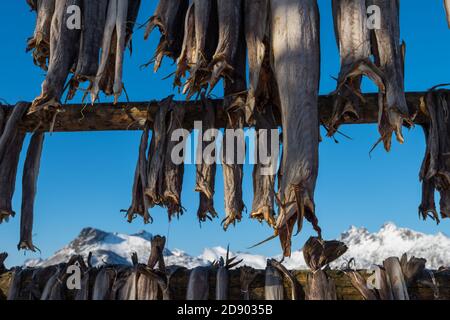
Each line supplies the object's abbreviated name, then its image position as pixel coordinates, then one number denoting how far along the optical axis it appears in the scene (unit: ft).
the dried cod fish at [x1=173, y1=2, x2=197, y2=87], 8.23
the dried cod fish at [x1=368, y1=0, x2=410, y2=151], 7.22
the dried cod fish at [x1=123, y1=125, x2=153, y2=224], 8.44
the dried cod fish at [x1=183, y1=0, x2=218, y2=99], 8.09
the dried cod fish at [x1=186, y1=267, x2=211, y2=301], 7.22
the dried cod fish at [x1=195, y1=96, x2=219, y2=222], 8.45
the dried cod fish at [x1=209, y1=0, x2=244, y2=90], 7.90
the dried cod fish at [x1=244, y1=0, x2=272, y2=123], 7.82
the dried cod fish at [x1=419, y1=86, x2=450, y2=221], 8.55
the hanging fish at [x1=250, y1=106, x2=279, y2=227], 7.93
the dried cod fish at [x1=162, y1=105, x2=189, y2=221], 8.43
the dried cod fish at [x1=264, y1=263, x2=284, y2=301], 7.20
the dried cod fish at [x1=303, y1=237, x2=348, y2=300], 7.12
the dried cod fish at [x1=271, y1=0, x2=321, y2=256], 6.37
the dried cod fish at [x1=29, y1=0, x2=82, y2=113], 8.42
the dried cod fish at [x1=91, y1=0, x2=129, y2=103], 8.47
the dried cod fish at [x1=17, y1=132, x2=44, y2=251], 9.16
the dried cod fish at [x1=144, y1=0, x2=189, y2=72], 8.66
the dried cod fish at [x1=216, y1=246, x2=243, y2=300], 7.23
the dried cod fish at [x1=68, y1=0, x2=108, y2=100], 8.51
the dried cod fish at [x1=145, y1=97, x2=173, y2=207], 8.44
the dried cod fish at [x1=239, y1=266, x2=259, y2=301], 7.27
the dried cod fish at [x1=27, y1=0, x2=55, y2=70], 9.18
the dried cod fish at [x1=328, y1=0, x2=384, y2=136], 7.18
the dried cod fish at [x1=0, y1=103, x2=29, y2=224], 8.86
